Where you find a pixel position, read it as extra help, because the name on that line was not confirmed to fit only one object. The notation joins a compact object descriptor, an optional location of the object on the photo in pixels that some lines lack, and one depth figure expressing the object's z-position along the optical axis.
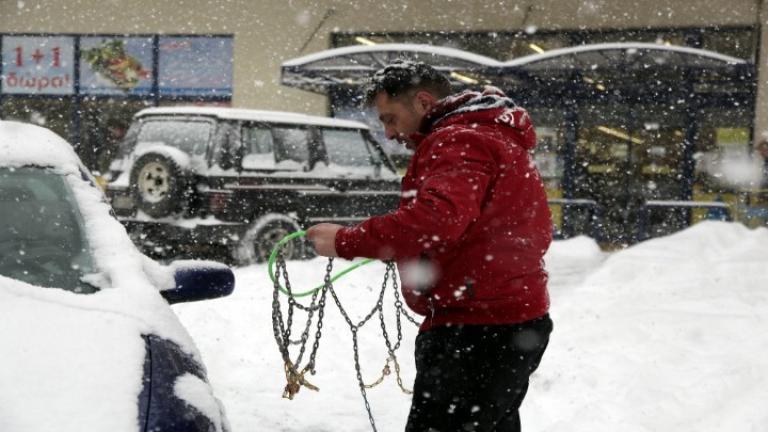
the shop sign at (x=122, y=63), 19.95
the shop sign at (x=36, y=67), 20.22
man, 2.55
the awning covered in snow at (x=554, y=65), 15.11
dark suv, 10.16
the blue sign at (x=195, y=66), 19.58
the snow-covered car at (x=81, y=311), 2.22
